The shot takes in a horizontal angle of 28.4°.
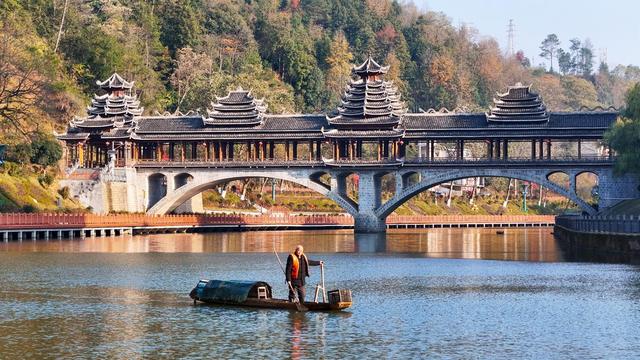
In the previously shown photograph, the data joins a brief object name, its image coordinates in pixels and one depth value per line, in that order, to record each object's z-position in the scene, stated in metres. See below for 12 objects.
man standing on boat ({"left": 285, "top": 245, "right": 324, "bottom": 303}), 49.88
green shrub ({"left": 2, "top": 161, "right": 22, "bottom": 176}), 121.51
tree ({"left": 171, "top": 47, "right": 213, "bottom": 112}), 186.00
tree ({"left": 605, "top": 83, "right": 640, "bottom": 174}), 105.19
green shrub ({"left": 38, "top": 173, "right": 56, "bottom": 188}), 125.32
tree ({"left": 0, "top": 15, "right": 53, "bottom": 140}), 127.12
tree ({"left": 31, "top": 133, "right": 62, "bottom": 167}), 127.31
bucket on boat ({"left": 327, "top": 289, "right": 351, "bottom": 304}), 50.16
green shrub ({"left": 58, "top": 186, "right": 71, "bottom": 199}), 127.55
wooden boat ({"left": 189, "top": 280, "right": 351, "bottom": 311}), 50.28
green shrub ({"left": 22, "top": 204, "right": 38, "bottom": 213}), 115.75
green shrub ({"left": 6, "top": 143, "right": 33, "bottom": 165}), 124.38
